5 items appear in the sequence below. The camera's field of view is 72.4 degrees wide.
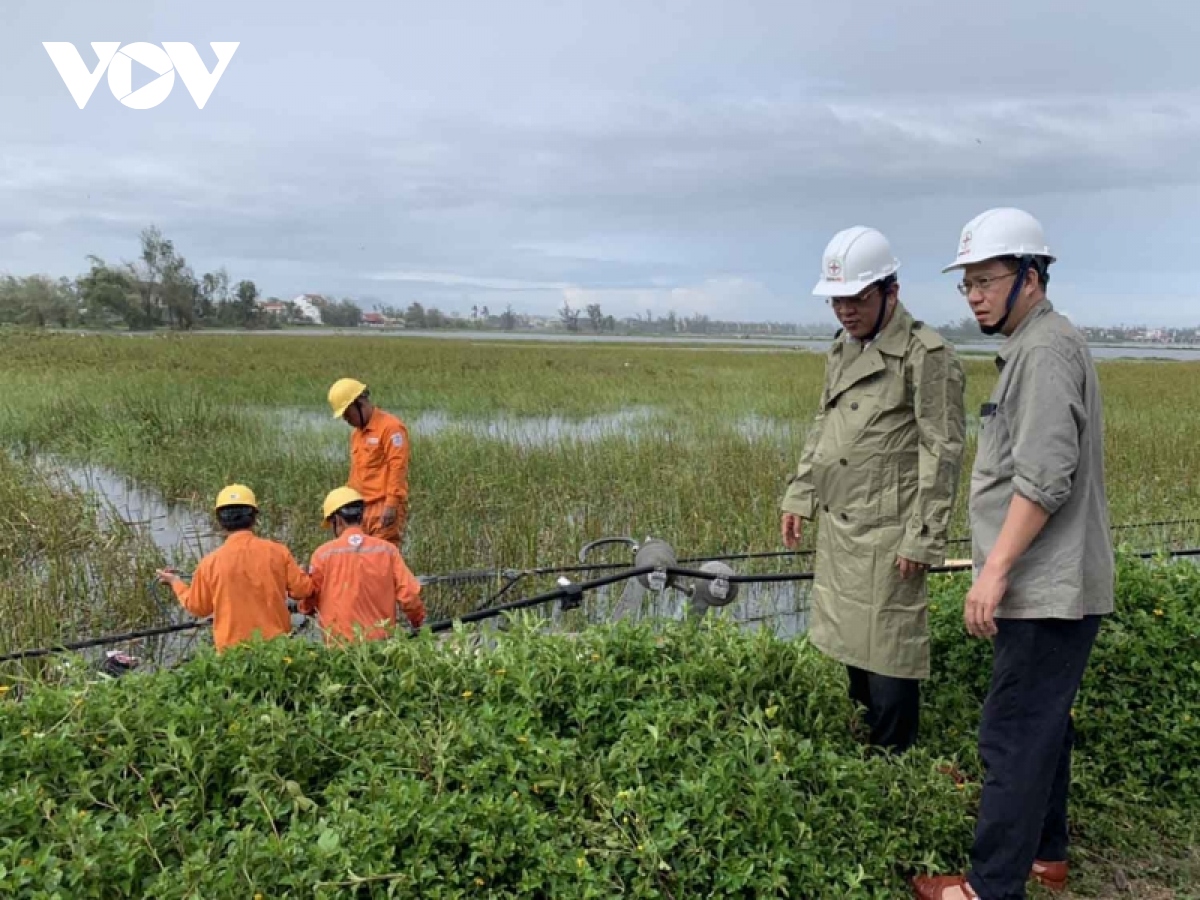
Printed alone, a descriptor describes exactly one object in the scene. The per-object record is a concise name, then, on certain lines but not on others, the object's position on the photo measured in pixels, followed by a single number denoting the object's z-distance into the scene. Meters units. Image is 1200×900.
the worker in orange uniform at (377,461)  4.86
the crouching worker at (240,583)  3.29
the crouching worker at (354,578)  3.47
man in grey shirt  1.88
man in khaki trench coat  2.36
